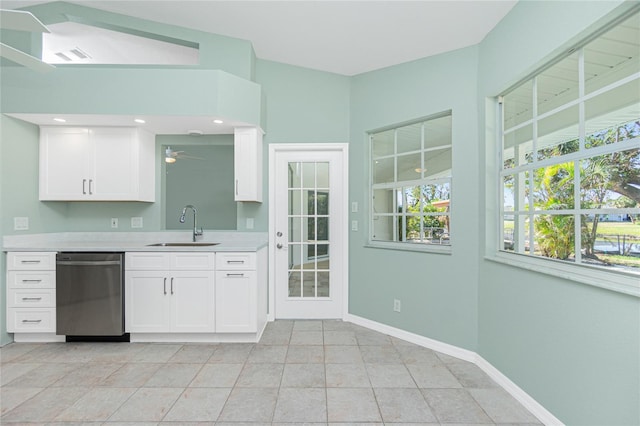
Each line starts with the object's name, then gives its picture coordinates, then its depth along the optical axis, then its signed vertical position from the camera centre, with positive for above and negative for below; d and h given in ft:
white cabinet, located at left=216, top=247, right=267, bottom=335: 9.54 -2.41
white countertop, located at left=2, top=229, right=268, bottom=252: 11.10 -0.86
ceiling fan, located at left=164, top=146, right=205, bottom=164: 11.80 +2.30
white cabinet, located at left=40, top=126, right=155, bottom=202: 10.45 +1.77
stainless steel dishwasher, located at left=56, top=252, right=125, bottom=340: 9.31 -2.36
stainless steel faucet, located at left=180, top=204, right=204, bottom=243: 11.37 -0.30
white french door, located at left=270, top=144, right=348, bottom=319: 11.80 -0.65
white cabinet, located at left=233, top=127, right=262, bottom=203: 10.59 +1.80
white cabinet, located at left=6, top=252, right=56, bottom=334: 9.48 -2.40
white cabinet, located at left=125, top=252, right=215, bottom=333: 9.52 -2.53
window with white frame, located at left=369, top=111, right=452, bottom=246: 9.52 +1.09
